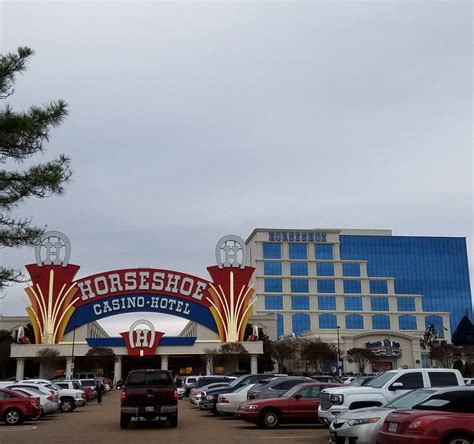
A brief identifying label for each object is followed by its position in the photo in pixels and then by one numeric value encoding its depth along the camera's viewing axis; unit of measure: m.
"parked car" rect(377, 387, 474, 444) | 10.77
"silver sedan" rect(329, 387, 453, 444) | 13.12
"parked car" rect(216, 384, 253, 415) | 24.33
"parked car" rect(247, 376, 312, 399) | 22.06
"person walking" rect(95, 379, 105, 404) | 39.31
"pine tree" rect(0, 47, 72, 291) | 12.34
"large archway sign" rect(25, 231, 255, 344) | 69.25
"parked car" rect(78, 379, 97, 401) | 41.97
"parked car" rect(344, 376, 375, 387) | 20.86
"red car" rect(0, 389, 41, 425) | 22.31
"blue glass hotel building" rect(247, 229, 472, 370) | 109.50
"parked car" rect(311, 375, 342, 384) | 30.06
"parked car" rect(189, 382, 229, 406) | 30.92
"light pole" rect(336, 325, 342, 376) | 74.69
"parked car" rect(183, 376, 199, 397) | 45.60
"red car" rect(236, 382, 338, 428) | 19.86
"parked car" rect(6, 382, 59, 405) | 26.88
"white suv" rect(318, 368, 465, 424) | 16.61
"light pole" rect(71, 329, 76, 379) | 66.81
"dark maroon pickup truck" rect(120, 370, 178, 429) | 19.88
